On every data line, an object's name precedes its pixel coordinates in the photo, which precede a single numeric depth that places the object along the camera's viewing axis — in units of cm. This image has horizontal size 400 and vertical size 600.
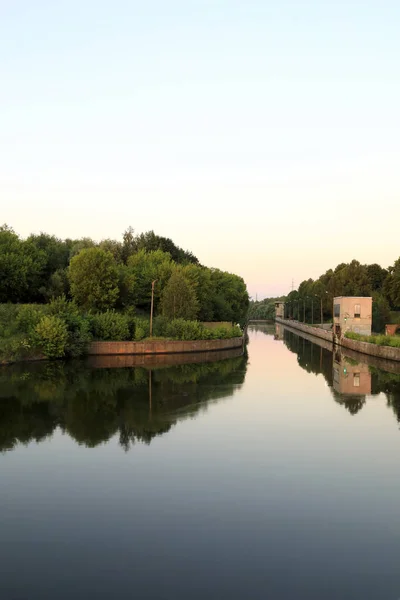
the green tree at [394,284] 10744
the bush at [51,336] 5394
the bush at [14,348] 5053
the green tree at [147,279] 8075
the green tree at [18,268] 7394
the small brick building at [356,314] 8831
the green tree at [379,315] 10888
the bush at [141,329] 6272
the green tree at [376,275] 15512
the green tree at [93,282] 7194
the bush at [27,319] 5516
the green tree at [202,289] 8006
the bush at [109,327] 6150
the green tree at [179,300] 7025
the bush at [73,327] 5675
